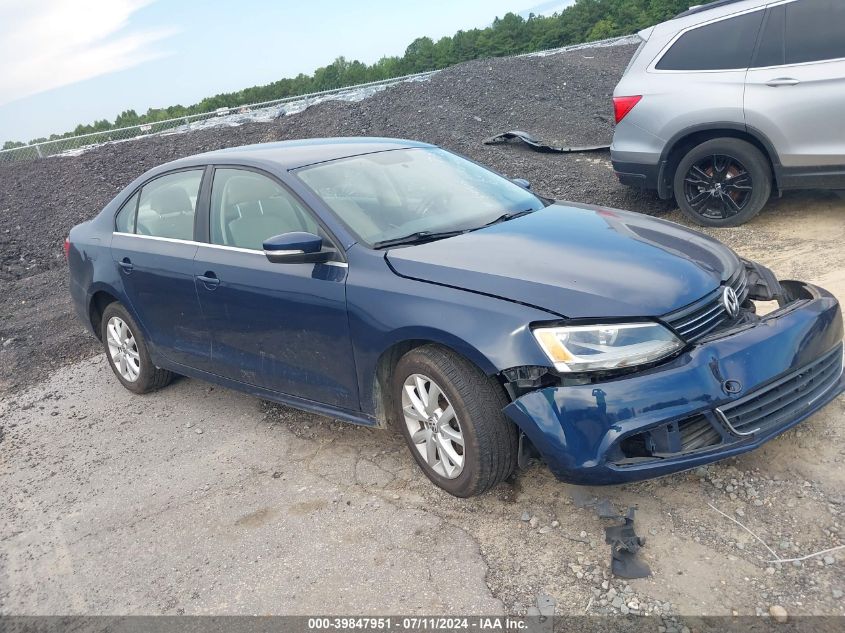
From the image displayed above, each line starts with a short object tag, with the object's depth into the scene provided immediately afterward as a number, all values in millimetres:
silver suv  6172
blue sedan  2895
